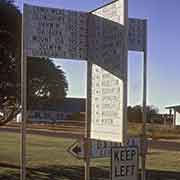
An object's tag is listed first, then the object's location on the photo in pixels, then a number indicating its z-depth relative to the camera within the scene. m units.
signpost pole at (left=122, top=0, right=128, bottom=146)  7.90
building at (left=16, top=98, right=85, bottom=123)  74.25
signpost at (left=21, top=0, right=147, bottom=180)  8.01
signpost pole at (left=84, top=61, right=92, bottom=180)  9.00
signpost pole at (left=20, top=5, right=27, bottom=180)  8.16
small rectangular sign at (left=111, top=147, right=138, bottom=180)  7.34
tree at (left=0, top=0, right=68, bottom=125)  14.62
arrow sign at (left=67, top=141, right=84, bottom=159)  8.88
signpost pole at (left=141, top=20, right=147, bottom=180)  9.07
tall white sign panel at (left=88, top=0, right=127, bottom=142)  8.00
